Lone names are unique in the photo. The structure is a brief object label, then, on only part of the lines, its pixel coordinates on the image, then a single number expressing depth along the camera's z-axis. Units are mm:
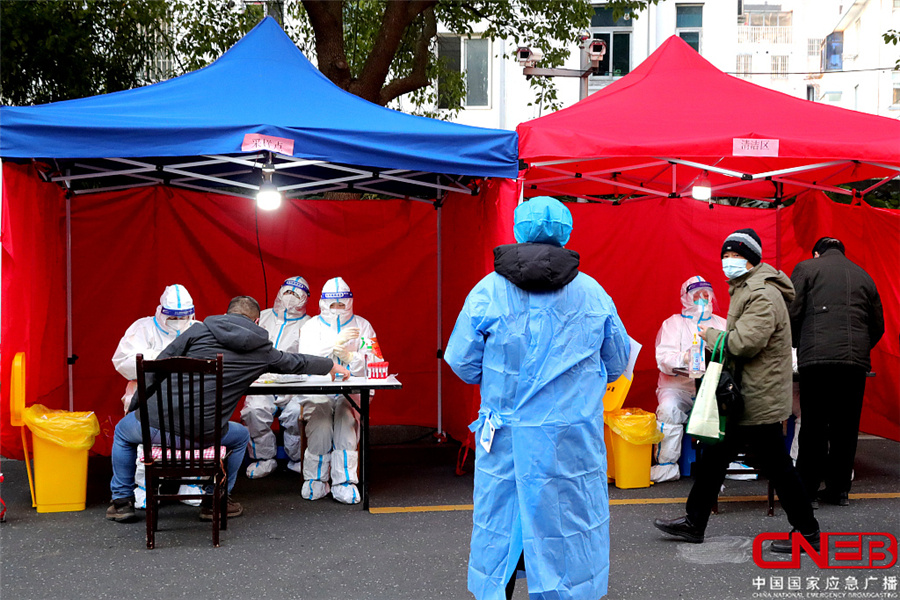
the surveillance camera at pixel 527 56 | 8422
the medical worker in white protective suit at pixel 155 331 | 5390
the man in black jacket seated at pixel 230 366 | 4480
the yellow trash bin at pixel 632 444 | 5508
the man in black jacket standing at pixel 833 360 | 4992
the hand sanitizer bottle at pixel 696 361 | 5461
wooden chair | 4168
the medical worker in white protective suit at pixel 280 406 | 6035
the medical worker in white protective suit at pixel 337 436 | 5293
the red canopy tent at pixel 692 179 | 5082
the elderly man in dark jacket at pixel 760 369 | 3994
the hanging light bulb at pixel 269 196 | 5180
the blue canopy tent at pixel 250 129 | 4617
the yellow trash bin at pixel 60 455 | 4828
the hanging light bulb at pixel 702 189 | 5871
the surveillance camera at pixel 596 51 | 8520
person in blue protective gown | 2906
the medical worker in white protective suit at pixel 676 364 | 5793
